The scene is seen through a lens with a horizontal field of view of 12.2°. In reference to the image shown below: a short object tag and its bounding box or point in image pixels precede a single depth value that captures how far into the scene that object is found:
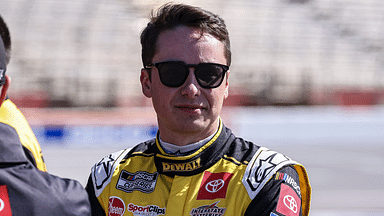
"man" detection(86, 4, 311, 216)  2.66
